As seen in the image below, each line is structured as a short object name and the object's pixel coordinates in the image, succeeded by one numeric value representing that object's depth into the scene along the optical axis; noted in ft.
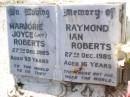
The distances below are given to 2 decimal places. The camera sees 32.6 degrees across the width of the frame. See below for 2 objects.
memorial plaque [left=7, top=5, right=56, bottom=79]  6.79
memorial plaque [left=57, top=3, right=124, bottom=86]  6.15
